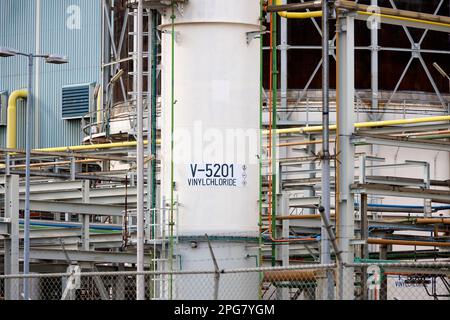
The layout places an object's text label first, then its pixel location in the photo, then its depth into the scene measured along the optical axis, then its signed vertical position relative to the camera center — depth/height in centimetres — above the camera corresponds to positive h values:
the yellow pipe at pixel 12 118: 5569 +310
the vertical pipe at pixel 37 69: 5591 +536
